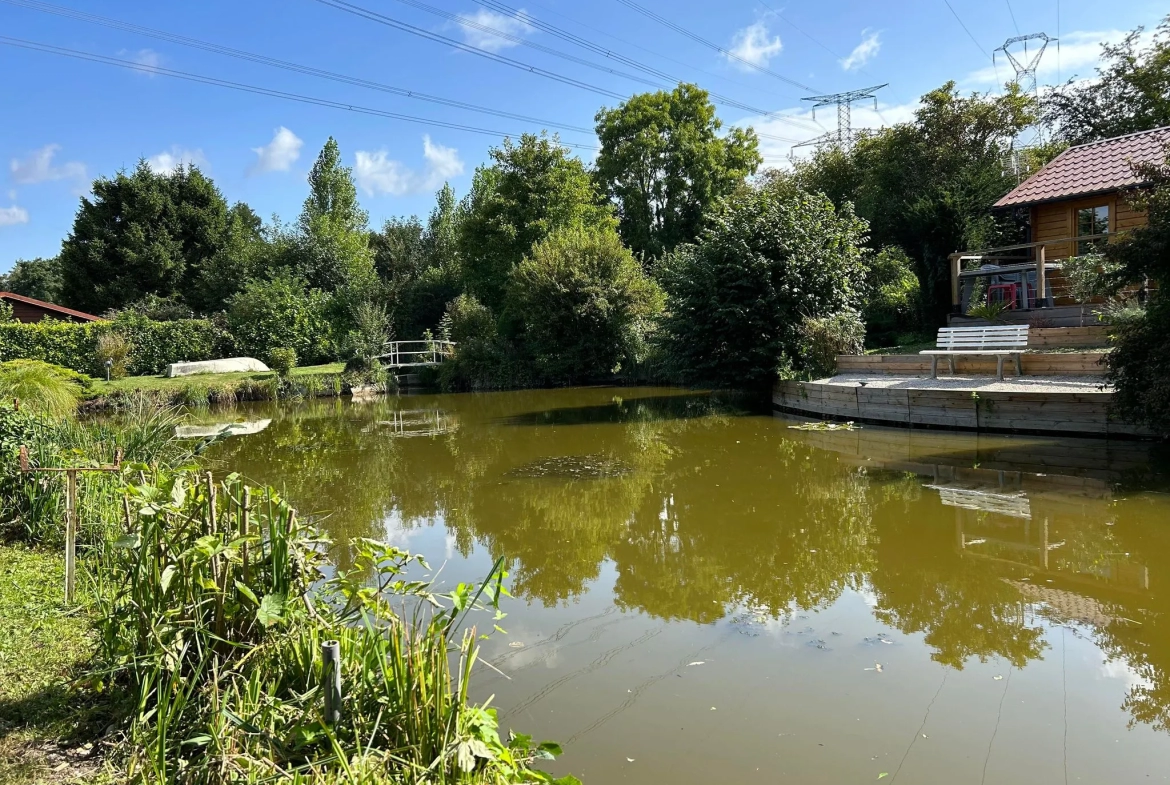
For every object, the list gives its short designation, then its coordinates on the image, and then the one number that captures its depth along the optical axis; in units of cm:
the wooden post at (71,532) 407
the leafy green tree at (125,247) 3519
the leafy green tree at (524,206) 2952
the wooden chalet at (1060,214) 1620
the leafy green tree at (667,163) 3456
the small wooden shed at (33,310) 2952
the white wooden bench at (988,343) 1248
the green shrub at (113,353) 2500
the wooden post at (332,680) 268
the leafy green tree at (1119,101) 2205
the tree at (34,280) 5479
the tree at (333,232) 3366
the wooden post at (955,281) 1673
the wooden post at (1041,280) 1547
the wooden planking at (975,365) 1180
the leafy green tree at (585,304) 2381
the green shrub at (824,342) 1567
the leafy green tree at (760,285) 1580
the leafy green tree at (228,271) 3434
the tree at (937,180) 1911
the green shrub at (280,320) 2831
